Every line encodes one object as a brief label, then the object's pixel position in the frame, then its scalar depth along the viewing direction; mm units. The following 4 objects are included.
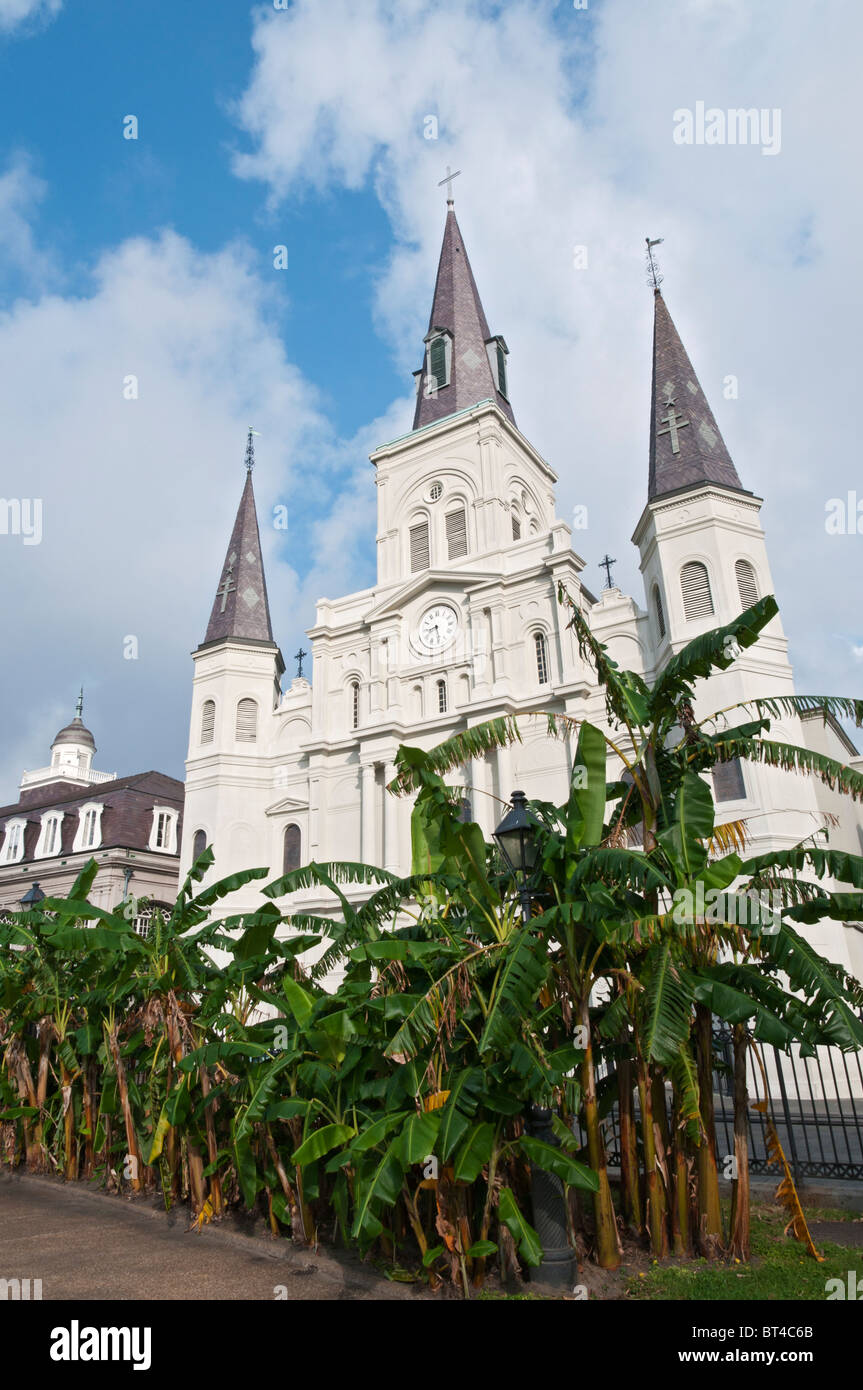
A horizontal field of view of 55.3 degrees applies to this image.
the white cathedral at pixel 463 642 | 24750
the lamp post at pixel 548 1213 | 6523
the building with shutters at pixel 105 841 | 33656
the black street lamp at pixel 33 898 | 16328
